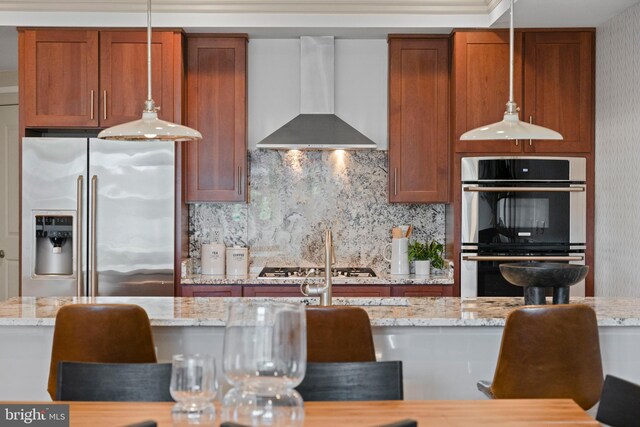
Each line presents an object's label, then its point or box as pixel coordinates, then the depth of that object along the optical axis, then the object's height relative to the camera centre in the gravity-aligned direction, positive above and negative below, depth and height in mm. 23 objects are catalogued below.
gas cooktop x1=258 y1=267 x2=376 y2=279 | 4812 -398
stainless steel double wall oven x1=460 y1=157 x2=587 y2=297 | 4695 +2
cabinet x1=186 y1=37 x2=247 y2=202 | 4914 +598
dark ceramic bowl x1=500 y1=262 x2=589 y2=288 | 2961 -247
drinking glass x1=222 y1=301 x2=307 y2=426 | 1470 -259
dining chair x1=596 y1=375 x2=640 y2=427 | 1768 -458
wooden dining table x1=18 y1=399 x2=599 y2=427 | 1752 -487
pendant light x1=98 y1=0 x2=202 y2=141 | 3062 +328
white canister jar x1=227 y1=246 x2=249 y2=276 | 5004 -339
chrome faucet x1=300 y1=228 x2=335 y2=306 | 3172 -319
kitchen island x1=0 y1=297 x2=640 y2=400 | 3016 -552
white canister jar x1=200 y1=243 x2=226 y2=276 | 5012 -319
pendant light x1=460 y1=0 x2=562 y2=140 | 3043 +329
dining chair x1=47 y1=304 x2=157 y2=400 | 2637 -429
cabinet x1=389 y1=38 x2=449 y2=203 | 4914 +575
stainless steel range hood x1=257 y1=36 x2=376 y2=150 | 4906 +758
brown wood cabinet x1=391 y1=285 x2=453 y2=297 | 4762 -500
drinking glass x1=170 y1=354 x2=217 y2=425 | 1622 -382
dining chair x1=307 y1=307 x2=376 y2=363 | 2525 -412
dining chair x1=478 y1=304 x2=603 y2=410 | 2484 -470
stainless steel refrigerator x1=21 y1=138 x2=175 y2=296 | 4625 -12
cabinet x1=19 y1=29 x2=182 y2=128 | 4711 +835
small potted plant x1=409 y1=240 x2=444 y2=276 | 4957 -305
